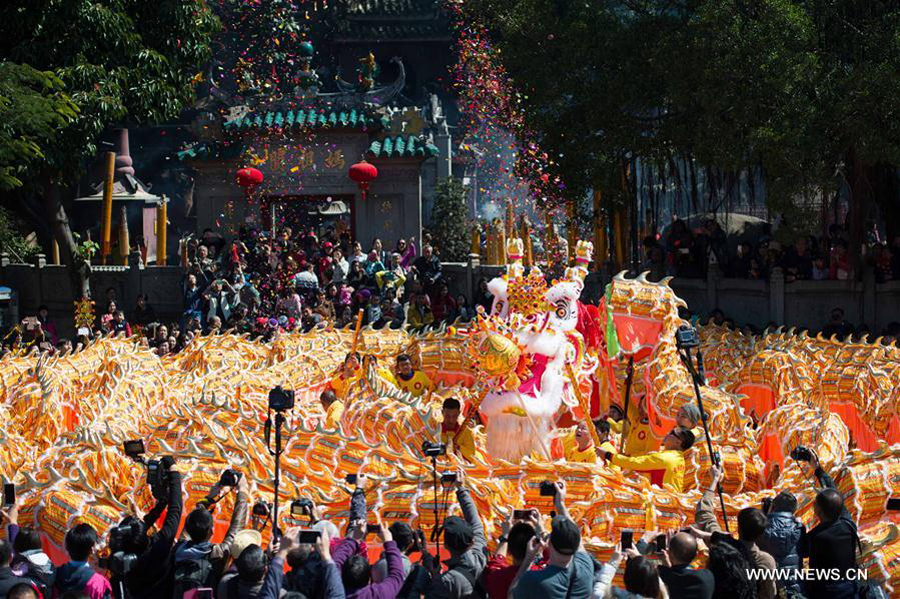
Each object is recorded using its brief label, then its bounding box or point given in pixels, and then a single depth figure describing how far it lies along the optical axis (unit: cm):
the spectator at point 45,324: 2042
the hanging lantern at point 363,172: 2277
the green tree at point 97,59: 2036
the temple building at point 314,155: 2341
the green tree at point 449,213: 2861
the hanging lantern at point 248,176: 2309
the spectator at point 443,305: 1831
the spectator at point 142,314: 2086
